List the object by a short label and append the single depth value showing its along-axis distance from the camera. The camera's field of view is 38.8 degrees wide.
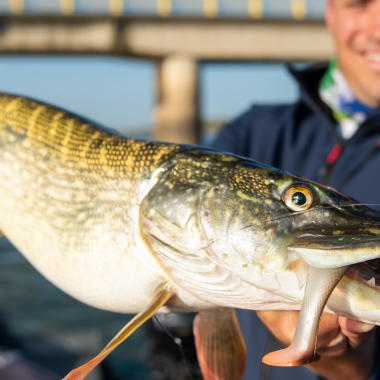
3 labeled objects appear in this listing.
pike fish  0.44
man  0.78
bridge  8.58
